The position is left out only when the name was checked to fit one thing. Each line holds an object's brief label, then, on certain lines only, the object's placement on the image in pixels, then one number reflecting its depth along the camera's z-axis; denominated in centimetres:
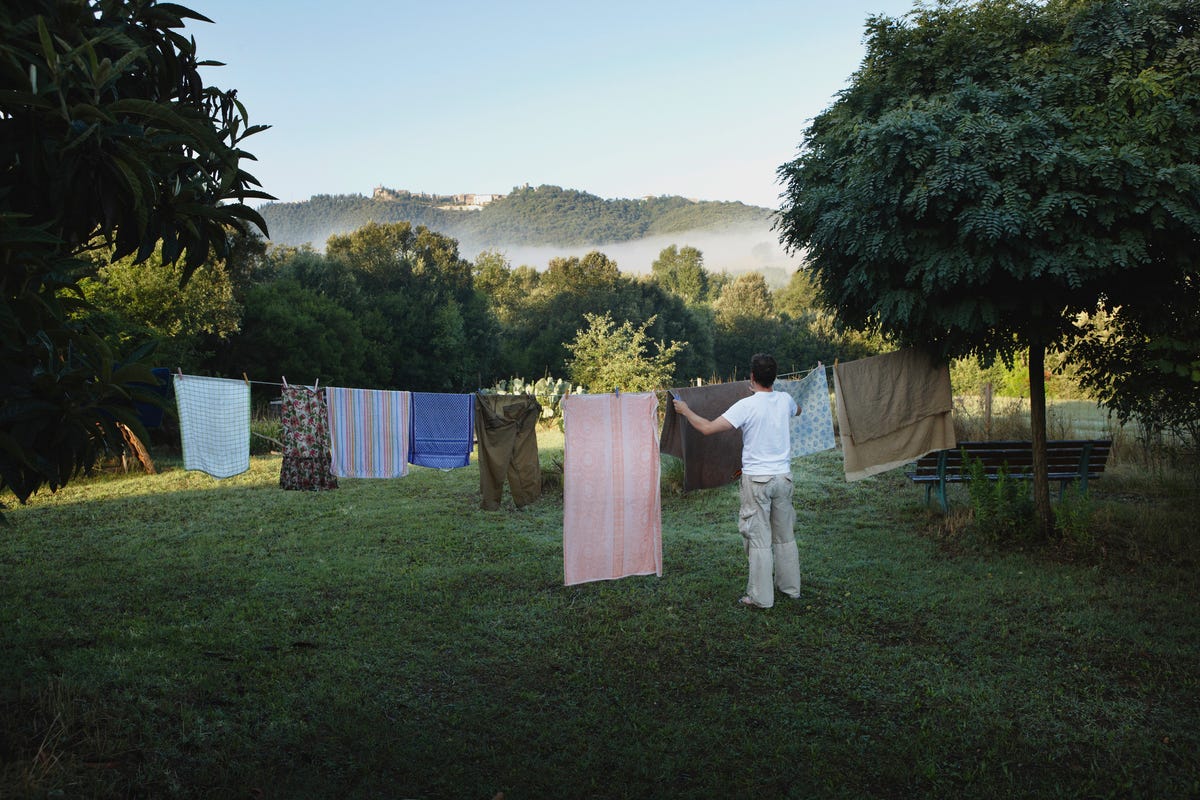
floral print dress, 981
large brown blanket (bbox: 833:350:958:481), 774
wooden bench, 912
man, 632
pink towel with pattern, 682
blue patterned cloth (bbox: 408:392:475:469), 1021
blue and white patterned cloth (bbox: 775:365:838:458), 853
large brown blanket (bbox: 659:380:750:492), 923
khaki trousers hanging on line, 1009
